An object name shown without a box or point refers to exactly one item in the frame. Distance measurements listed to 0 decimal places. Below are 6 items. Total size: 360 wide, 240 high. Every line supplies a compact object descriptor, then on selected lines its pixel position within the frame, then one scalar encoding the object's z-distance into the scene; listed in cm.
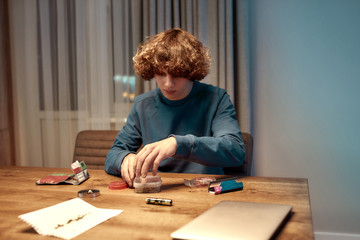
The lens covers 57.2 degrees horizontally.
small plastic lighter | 98
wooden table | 70
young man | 118
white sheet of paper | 71
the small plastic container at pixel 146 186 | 101
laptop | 61
